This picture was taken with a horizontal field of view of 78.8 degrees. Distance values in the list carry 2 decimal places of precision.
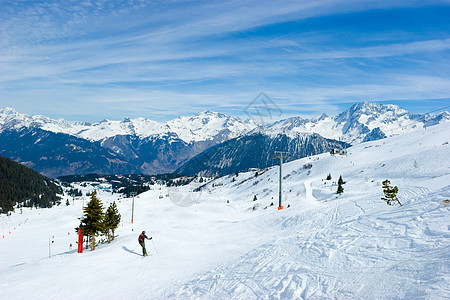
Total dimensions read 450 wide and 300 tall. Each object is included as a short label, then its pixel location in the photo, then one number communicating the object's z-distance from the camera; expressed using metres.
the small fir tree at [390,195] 18.10
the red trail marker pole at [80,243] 22.38
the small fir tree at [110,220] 30.27
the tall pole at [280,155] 35.98
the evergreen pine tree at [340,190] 36.38
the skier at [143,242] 17.29
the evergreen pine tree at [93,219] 26.41
